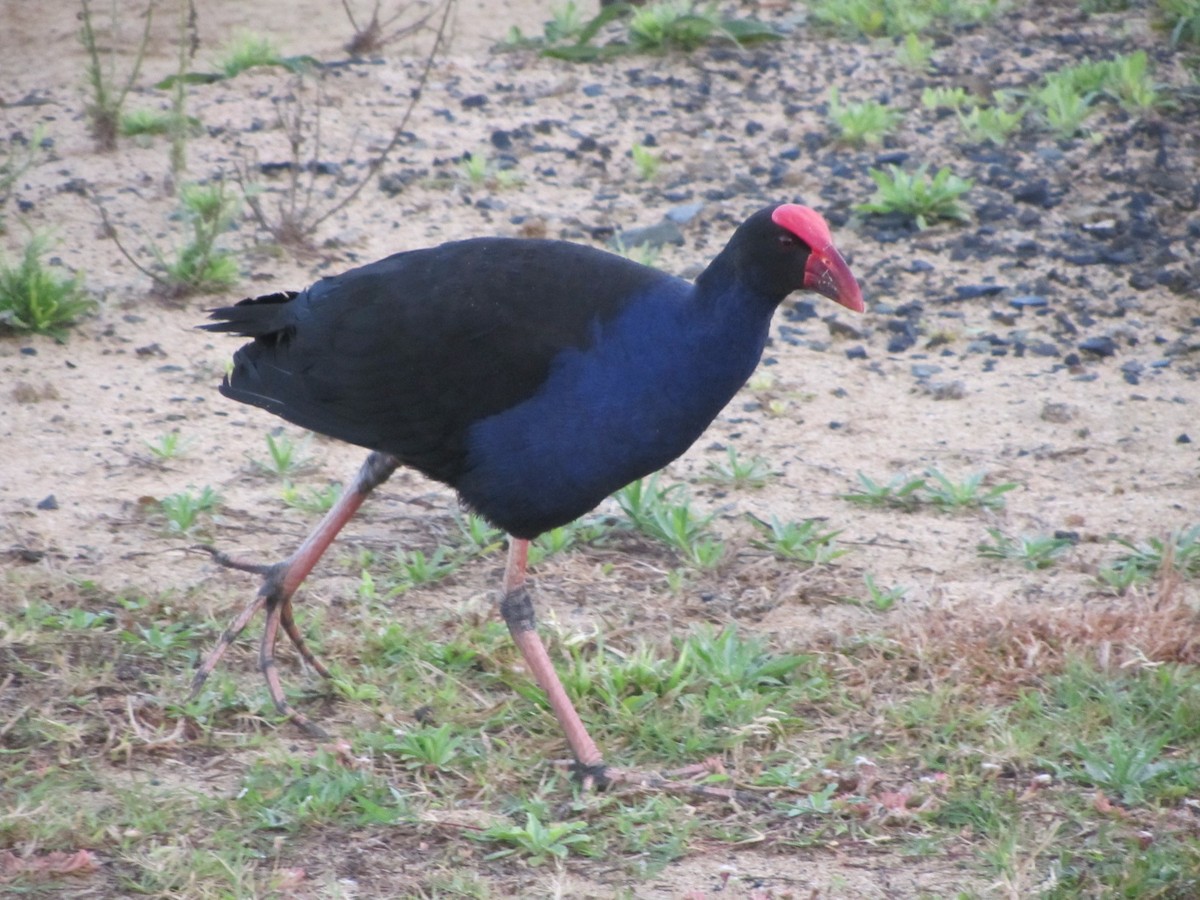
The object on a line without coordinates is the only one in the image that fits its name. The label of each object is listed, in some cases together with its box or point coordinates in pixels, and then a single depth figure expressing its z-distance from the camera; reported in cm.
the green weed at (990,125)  1263
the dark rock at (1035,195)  1185
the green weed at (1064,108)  1259
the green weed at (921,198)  1164
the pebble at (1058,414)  950
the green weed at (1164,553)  770
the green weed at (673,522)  801
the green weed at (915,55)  1385
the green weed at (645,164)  1243
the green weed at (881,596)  754
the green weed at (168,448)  896
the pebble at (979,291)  1095
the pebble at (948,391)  984
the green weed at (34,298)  1020
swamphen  634
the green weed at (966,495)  850
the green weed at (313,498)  842
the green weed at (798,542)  802
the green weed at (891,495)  857
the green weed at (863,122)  1262
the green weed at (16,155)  1161
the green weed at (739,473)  890
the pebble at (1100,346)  1022
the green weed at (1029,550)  791
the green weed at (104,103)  1212
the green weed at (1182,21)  1371
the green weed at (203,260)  1070
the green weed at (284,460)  885
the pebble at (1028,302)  1079
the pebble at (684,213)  1177
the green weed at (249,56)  1427
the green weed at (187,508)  816
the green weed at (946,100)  1311
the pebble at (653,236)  1145
